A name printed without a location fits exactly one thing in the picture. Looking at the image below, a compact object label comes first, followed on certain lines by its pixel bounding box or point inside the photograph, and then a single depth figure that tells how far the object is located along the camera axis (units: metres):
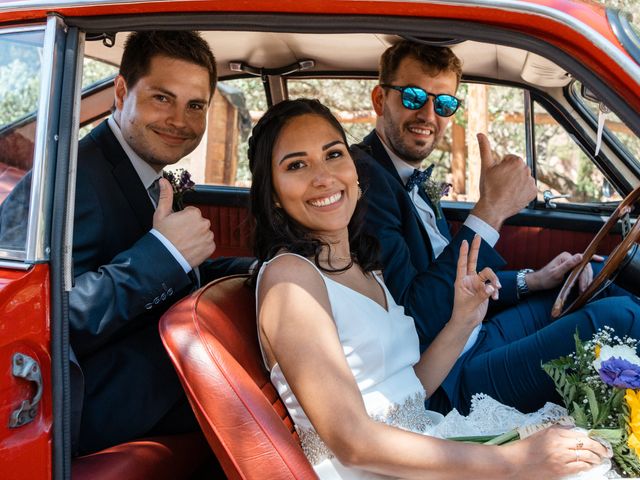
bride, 1.76
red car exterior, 1.69
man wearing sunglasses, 2.45
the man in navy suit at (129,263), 1.96
